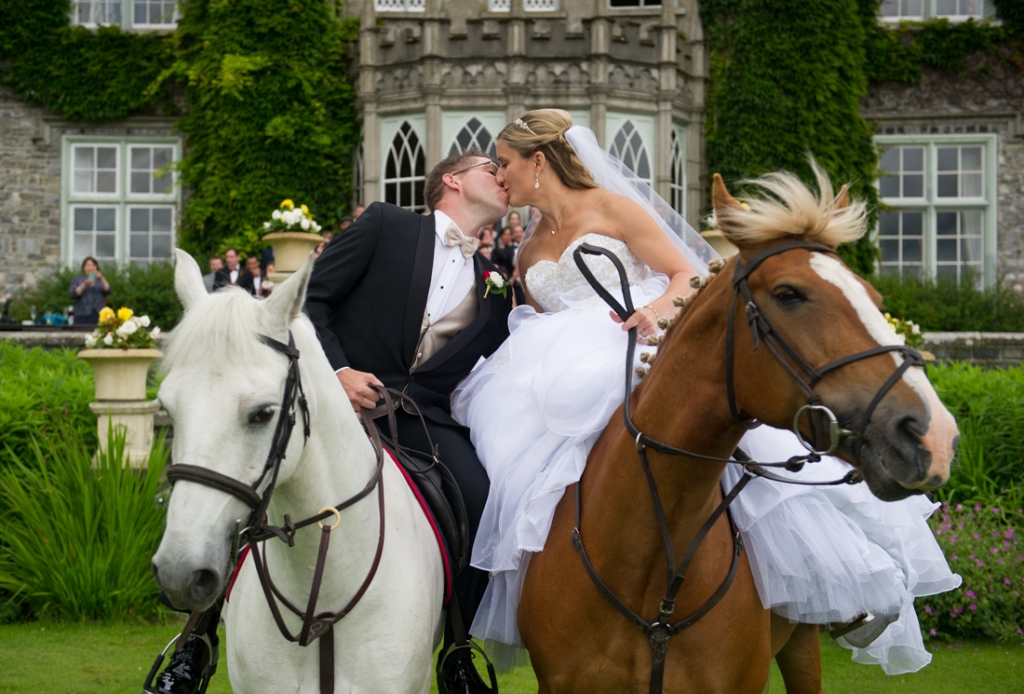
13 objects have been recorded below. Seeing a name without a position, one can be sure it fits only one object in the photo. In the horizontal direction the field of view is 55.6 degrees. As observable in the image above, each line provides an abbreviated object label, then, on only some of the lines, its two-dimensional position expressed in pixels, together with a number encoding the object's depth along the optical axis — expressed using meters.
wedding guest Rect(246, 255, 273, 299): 13.00
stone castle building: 16.62
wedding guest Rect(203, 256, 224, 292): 16.33
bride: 3.41
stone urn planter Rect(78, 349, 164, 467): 7.69
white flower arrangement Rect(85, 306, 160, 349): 8.05
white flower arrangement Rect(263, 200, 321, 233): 10.70
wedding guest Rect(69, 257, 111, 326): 16.56
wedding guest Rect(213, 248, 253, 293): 14.95
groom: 3.96
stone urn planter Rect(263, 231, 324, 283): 10.60
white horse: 2.38
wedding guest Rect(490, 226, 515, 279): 12.96
